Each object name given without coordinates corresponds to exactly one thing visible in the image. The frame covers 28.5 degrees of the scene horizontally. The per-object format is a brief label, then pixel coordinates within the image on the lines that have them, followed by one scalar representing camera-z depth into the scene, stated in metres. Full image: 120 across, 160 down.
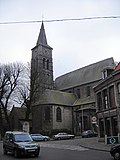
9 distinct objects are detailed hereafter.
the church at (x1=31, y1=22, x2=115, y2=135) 52.84
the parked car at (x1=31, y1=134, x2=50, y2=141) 39.38
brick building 26.92
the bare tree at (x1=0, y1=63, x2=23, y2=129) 47.41
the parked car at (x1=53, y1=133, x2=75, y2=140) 43.08
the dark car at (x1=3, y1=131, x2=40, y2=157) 15.44
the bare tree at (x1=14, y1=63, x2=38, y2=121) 50.47
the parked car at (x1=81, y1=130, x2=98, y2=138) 43.26
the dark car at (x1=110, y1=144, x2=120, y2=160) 13.66
